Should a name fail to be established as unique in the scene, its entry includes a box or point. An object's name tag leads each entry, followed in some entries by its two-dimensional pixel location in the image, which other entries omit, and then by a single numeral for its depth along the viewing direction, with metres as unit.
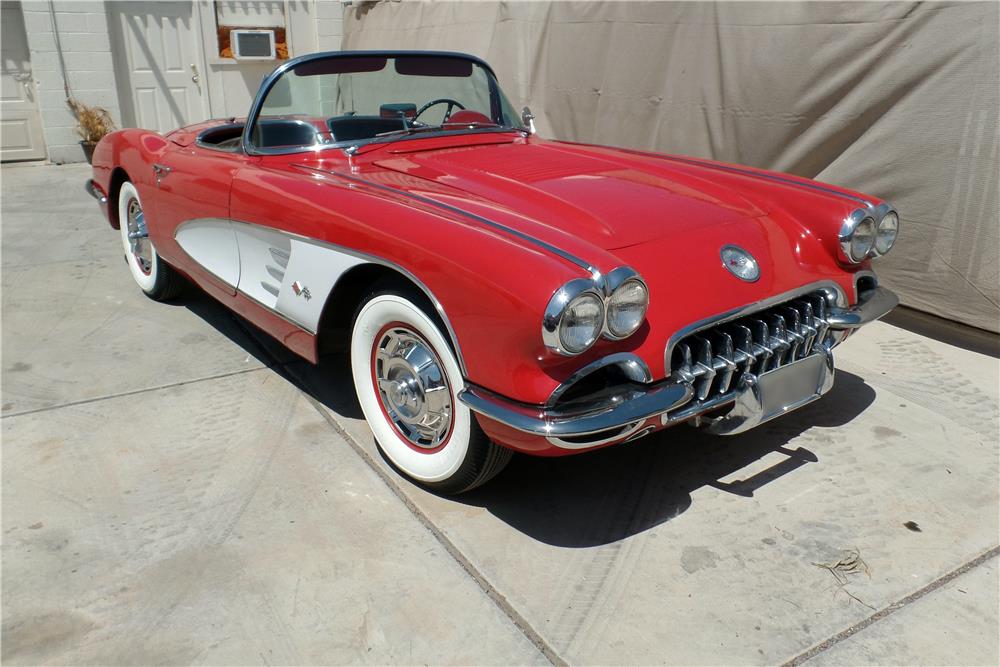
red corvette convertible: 2.13
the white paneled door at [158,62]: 10.17
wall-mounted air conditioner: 10.67
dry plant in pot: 9.66
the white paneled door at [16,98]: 9.52
